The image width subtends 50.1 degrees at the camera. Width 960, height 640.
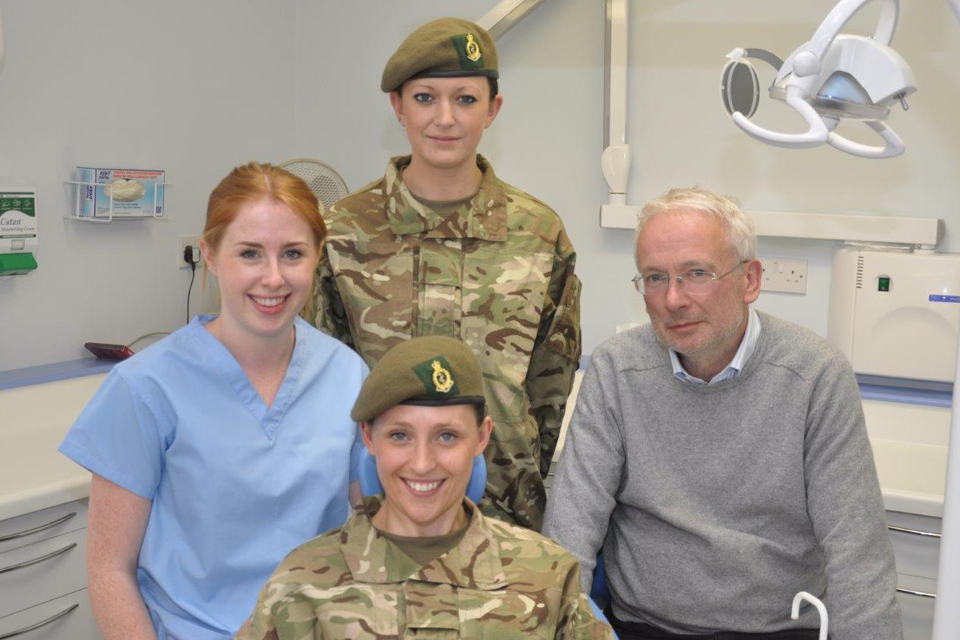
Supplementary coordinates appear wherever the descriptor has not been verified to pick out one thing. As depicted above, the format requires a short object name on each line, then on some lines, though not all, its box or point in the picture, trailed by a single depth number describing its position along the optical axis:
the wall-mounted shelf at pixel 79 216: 2.65
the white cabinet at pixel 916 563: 2.05
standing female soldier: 1.88
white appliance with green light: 2.42
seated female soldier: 1.39
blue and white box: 2.66
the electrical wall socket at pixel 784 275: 2.72
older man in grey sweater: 1.68
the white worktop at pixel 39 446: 1.96
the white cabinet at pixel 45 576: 1.97
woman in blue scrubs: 1.48
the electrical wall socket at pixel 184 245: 3.00
